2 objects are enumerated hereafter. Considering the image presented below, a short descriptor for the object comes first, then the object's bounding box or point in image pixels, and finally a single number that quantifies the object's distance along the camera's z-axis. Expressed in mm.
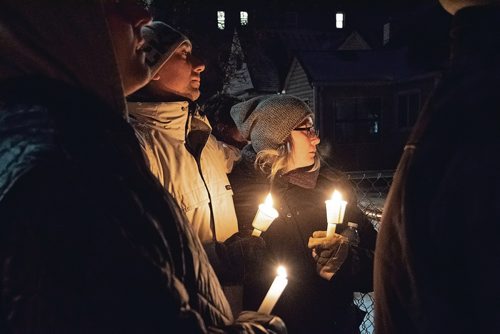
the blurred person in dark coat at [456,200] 1213
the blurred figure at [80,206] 1134
